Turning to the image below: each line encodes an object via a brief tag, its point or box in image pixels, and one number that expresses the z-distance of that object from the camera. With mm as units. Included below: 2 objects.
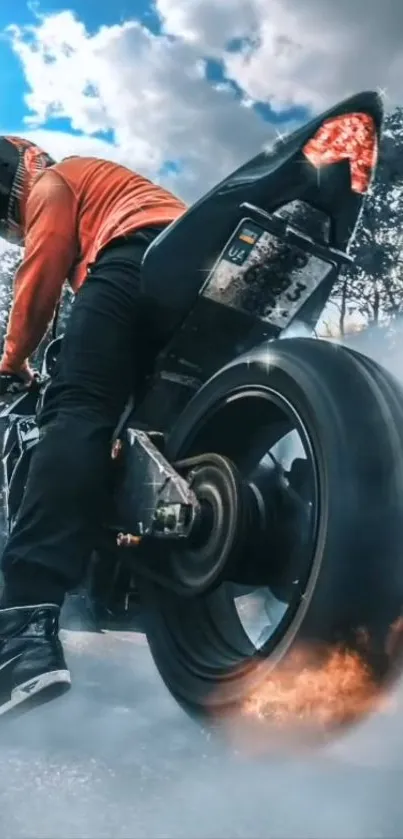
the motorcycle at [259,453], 1199
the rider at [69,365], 1545
